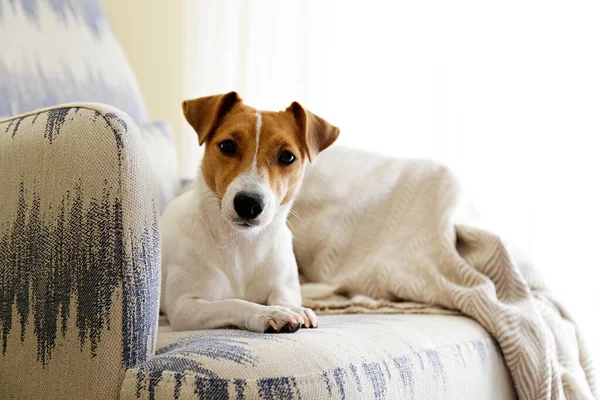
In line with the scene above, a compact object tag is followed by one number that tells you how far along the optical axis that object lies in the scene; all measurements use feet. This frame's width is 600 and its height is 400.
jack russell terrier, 4.21
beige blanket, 4.70
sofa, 2.84
